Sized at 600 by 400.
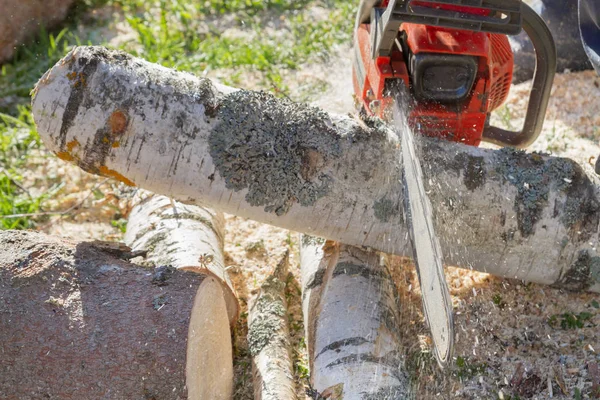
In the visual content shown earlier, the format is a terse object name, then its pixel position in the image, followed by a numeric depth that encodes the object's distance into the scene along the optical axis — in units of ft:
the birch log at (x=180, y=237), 9.26
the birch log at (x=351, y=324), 7.84
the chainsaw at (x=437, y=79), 7.98
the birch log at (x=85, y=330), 7.17
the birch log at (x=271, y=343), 8.22
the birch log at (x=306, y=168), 8.07
